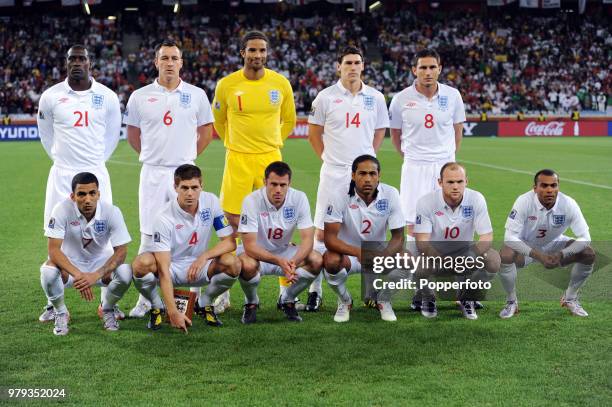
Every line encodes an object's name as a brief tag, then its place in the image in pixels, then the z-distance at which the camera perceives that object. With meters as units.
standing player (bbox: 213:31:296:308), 12.82
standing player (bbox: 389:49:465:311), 13.46
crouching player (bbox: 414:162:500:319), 11.87
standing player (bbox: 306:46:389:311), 13.27
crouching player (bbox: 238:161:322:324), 11.52
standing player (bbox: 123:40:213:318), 12.52
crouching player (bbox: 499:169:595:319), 11.93
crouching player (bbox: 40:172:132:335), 10.98
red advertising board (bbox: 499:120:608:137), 61.34
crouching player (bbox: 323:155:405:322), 11.74
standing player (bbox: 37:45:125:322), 12.20
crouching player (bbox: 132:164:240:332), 11.17
